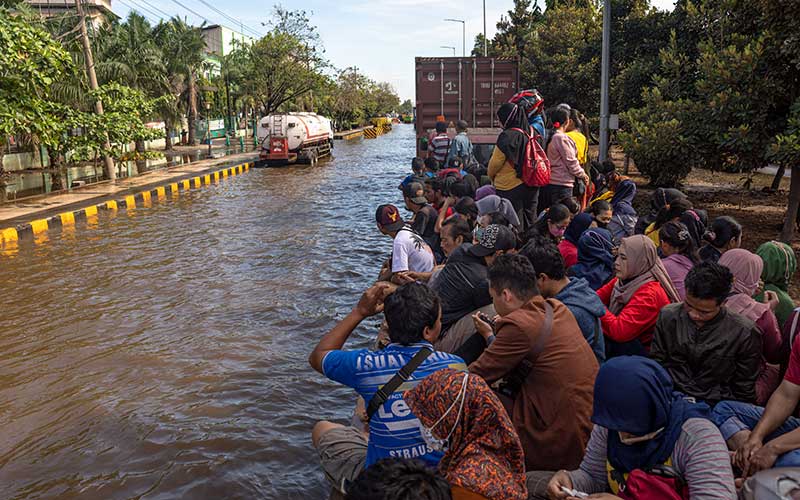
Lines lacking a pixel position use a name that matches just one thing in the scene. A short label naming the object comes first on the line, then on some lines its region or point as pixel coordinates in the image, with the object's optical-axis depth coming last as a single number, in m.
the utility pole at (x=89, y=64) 18.33
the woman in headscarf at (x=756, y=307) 3.22
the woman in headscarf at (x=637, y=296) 3.66
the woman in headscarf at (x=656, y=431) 2.20
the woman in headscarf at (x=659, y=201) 5.59
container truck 15.60
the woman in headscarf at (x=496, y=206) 6.41
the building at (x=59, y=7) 36.41
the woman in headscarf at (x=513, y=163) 6.82
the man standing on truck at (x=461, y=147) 10.59
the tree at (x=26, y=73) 13.02
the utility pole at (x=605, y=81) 12.47
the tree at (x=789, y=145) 7.10
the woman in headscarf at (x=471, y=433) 2.21
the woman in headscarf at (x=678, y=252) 4.18
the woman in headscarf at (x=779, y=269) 3.81
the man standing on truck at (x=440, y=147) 11.80
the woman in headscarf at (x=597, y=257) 4.70
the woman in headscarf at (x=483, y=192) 7.64
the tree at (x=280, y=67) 42.12
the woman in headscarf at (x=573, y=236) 5.41
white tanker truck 27.44
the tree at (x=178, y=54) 31.31
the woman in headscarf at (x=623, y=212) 6.66
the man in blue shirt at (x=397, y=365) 2.59
